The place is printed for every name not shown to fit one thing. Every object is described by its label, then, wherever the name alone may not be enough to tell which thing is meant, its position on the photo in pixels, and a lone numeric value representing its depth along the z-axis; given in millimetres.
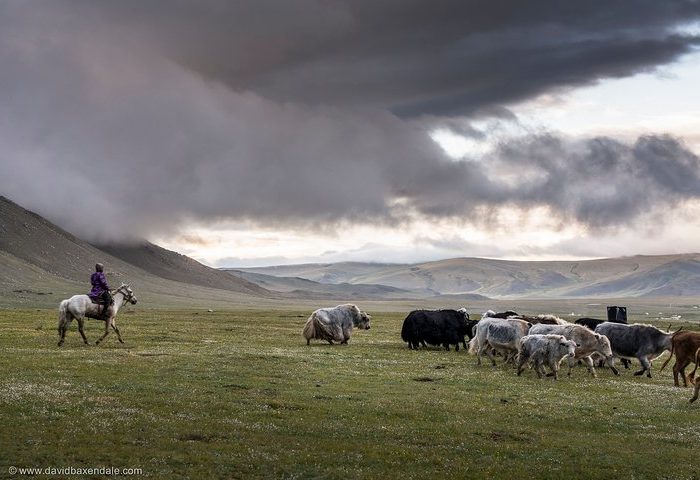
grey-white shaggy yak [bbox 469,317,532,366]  32875
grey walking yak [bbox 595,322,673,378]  32531
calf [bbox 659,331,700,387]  27781
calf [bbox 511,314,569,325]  38344
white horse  34938
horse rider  36375
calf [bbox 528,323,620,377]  31969
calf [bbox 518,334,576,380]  29312
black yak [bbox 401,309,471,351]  42094
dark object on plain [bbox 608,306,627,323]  46431
